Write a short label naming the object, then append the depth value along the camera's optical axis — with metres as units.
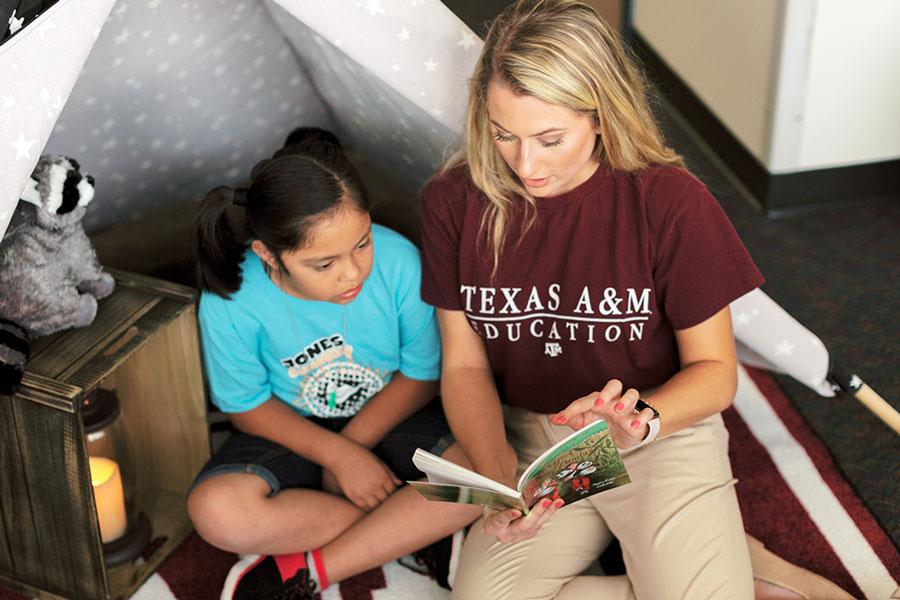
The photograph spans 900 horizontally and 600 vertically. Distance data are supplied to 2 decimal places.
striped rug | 1.52
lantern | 1.50
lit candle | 1.51
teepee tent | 1.17
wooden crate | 1.35
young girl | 1.42
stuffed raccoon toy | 1.36
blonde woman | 1.23
